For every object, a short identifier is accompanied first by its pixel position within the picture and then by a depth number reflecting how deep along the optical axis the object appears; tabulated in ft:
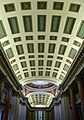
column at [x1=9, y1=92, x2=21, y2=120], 40.18
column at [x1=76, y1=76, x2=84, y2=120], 26.59
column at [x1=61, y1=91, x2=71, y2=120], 39.58
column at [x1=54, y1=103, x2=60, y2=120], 61.26
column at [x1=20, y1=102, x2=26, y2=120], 61.39
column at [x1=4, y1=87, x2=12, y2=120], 31.59
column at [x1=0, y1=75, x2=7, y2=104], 28.30
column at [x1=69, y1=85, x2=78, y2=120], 30.78
